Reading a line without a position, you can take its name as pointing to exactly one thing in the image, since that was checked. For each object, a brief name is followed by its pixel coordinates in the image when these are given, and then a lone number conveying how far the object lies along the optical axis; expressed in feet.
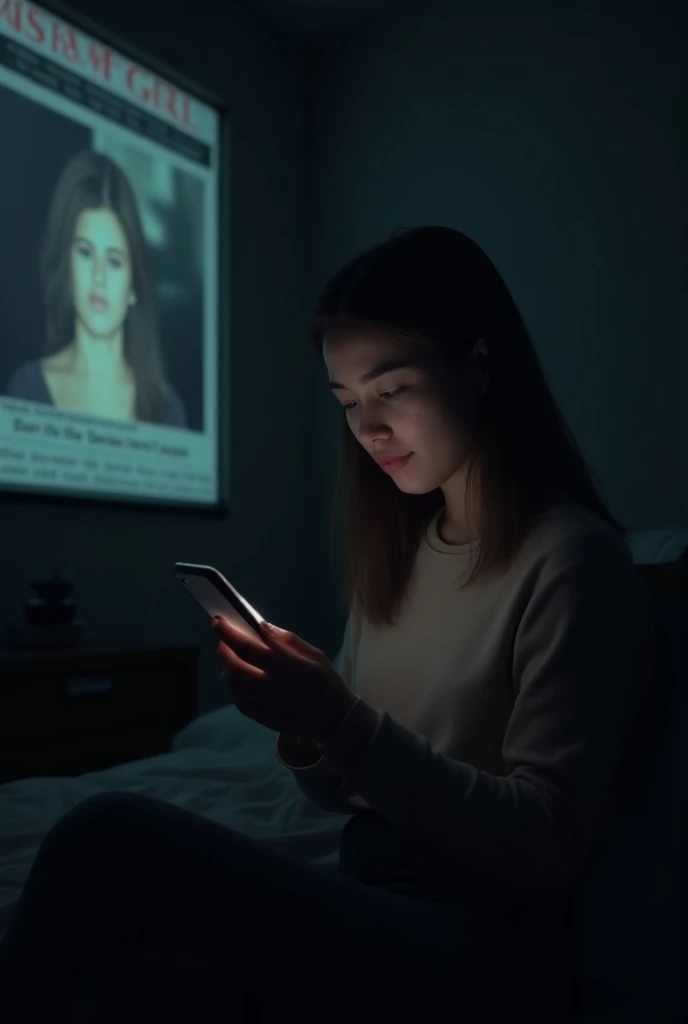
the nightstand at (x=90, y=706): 6.48
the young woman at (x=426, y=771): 2.15
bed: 3.92
